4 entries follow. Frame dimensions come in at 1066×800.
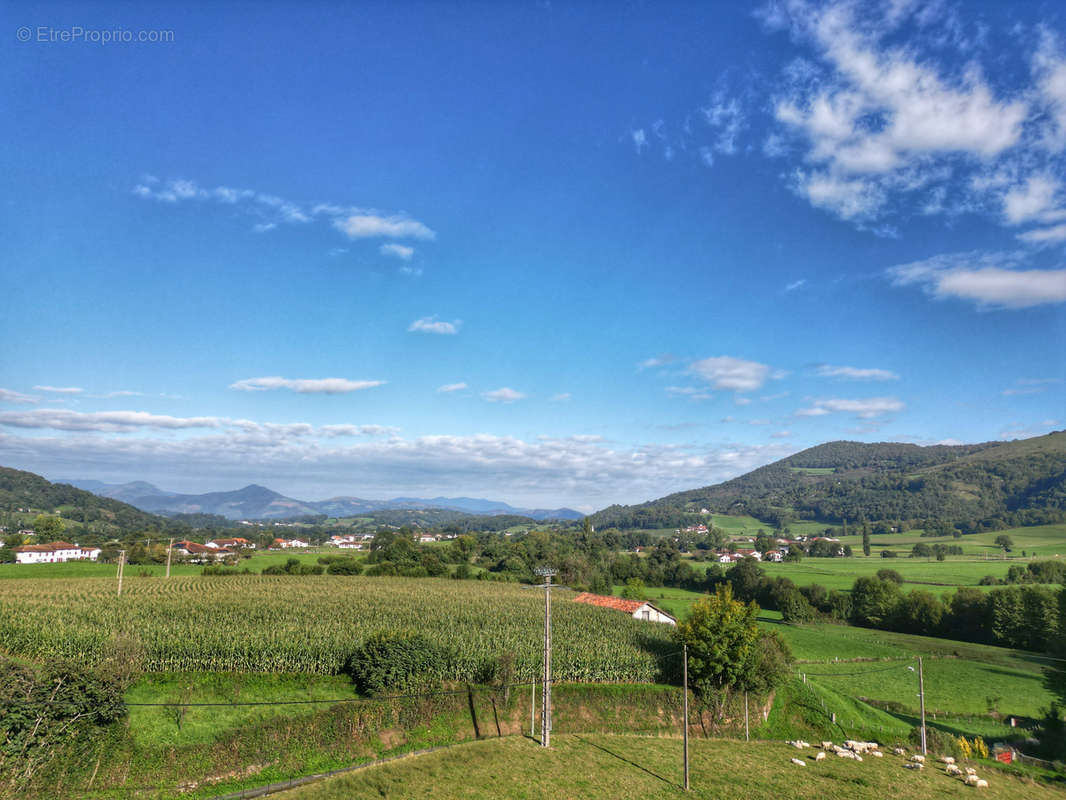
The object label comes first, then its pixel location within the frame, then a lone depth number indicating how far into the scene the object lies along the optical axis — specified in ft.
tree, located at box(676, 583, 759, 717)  136.15
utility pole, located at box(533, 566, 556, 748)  97.71
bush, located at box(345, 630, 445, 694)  115.34
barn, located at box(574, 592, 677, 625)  217.56
